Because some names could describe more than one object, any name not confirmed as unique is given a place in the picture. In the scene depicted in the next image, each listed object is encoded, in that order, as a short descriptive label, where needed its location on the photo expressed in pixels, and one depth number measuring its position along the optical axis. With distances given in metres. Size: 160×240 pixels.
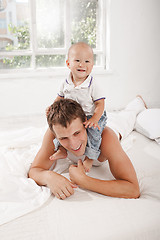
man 1.12
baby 1.37
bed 0.93
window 3.21
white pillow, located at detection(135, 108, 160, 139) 1.97
